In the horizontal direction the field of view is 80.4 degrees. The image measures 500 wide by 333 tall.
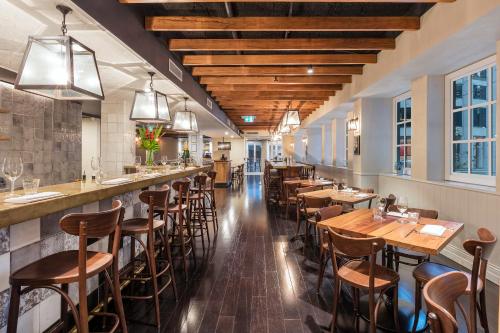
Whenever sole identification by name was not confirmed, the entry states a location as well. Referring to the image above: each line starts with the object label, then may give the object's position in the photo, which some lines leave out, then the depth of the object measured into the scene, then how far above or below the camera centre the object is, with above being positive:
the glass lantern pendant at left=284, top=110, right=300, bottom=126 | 6.76 +0.99
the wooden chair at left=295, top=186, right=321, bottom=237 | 4.83 -0.53
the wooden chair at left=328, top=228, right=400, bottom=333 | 1.95 -0.85
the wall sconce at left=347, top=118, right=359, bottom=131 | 6.75 +0.86
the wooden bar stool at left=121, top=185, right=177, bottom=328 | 2.44 -0.59
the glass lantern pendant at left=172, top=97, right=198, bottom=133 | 5.55 +0.76
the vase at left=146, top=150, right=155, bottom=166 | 4.79 +0.08
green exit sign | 11.56 +1.71
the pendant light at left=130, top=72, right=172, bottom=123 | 4.04 +0.76
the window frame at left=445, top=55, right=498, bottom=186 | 3.84 +0.56
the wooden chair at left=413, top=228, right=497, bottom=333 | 1.83 -0.83
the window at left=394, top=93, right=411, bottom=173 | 6.00 +0.60
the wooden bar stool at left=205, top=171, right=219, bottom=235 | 5.22 -0.77
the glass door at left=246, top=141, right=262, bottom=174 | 20.36 +0.31
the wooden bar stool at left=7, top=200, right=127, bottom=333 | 1.52 -0.59
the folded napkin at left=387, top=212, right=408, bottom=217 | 2.86 -0.53
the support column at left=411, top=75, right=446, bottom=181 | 4.62 +0.51
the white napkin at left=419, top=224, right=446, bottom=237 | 2.28 -0.55
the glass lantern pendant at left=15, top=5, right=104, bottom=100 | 2.20 +0.72
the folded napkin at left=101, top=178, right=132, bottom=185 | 2.74 -0.19
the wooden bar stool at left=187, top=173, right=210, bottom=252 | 4.50 -0.54
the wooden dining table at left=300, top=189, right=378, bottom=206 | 4.04 -0.51
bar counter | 1.72 -0.52
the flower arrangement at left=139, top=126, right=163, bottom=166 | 4.62 +0.38
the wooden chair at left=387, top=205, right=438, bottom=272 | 2.78 -0.58
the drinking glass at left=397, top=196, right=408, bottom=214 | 2.82 -0.42
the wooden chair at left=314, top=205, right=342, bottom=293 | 2.84 -0.71
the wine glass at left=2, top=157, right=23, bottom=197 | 1.97 -0.04
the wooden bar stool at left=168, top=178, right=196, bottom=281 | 3.34 -0.71
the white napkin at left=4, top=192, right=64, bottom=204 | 1.69 -0.21
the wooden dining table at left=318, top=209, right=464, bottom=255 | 2.06 -0.56
